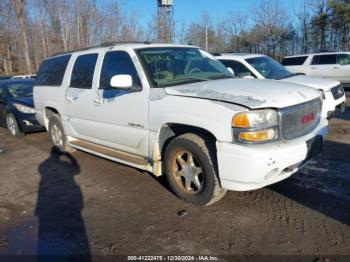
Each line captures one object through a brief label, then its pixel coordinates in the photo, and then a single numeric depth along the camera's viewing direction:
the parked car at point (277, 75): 7.86
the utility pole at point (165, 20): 35.84
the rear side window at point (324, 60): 15.99
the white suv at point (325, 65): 15.74
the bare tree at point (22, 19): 35.56
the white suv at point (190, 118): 3.59
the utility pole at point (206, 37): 42.94
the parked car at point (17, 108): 8.73
